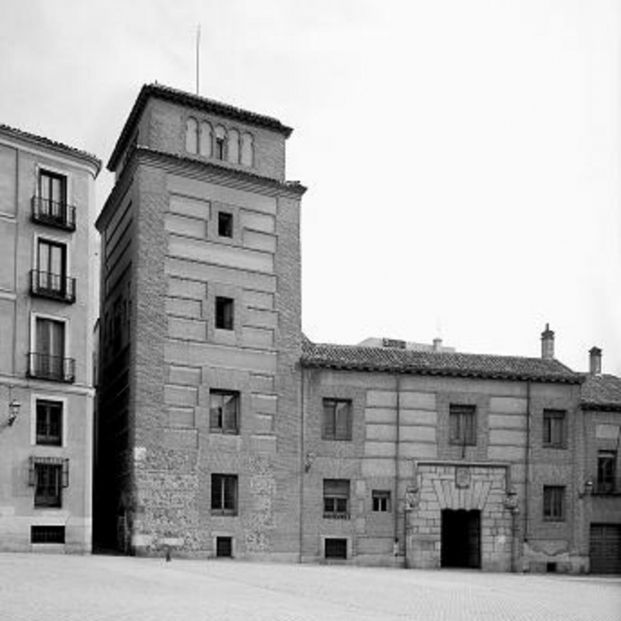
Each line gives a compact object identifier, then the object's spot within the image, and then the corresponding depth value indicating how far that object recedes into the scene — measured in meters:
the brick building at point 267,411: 37.69
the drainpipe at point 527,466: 42.25
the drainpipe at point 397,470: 40.62
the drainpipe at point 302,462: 39.25
